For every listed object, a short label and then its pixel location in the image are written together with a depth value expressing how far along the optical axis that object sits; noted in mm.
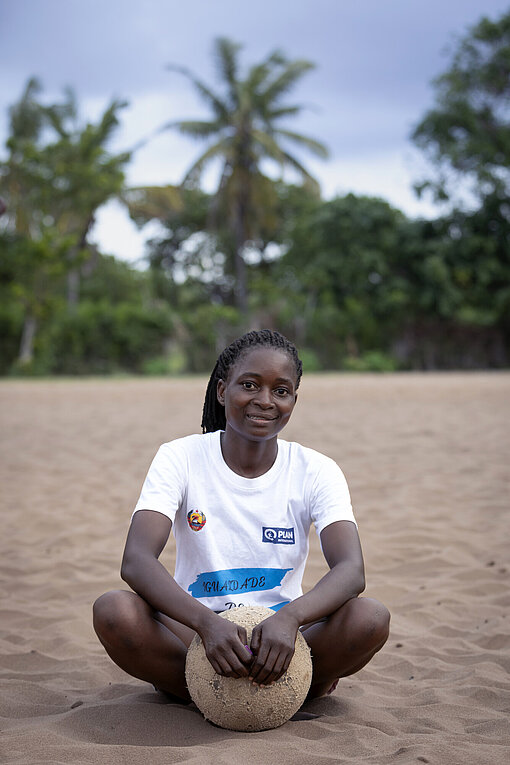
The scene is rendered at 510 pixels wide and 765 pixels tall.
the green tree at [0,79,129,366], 25578
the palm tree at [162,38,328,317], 28031
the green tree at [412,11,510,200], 28609
